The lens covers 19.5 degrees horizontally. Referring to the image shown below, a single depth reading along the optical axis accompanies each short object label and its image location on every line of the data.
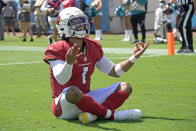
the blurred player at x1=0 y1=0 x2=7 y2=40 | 27.62
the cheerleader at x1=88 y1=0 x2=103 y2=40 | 26.63
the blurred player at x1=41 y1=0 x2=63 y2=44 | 21.41
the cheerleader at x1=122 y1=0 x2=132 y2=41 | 25.69
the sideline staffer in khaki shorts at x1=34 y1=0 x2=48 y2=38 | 30.62
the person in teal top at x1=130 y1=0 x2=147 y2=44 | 22.91
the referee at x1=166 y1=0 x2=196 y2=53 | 16.61
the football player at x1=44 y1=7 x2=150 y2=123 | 6.55
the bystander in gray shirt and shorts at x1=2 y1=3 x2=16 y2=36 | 34.12
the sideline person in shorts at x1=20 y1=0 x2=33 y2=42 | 26.88
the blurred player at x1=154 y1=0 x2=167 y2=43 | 23.64
